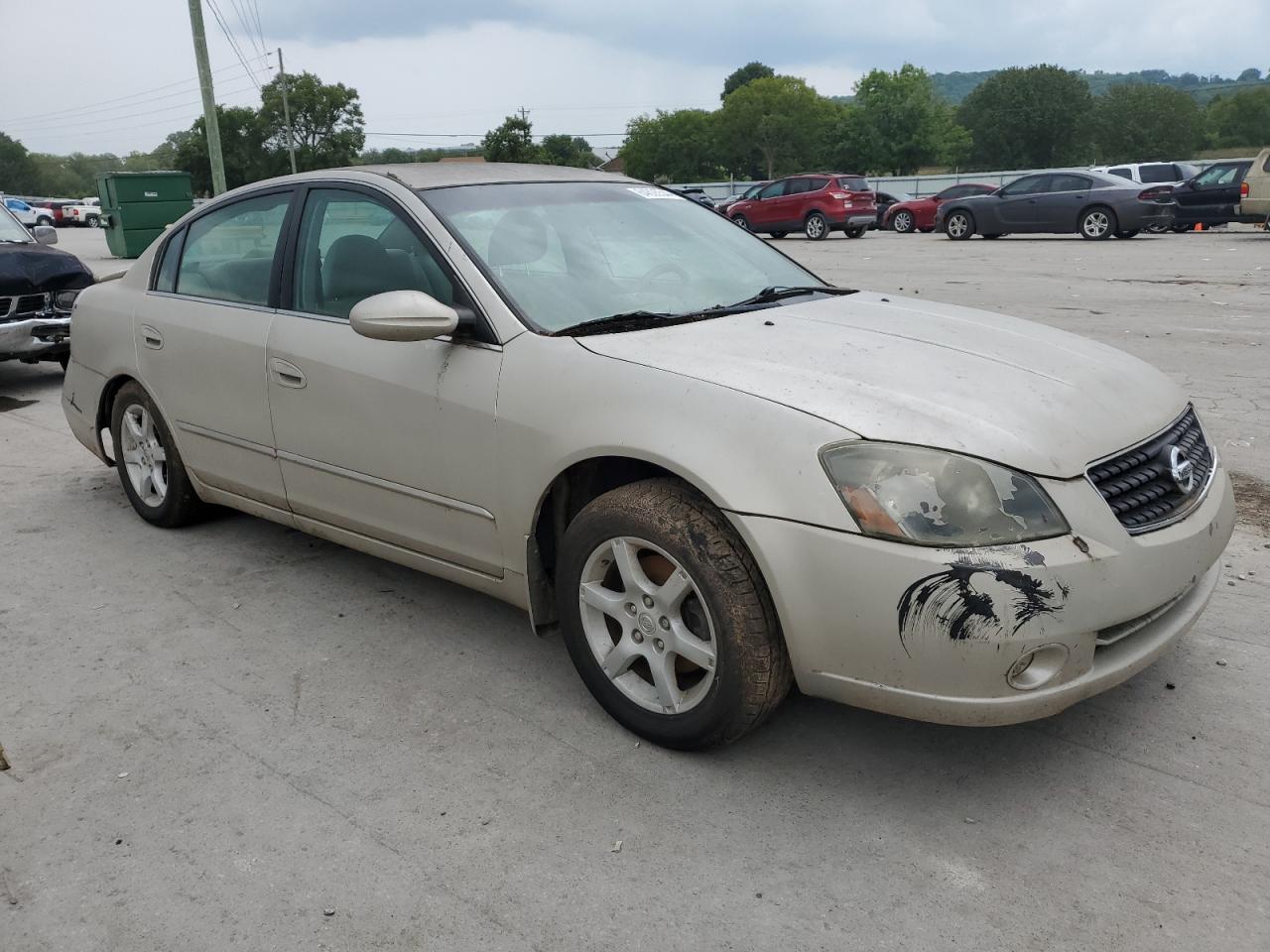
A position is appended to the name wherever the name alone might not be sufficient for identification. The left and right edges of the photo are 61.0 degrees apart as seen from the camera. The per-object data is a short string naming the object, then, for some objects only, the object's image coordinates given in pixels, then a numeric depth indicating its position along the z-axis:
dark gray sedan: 19.98
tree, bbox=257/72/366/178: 89.19
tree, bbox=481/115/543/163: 85.12
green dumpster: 21.44
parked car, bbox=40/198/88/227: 55.69
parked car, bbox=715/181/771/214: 27.14
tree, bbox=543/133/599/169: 93.31
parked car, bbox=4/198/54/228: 42.62
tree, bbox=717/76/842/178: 109.00
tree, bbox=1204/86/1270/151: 105.19
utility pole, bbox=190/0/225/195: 23.73
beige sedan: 2.51
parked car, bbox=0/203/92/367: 8.42
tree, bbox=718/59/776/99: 140.25
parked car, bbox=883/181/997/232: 27.44
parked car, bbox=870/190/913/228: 30.14
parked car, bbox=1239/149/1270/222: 18.31
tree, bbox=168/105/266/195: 85.19
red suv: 25.14
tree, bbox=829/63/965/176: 94.81
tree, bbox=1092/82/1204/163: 93.50
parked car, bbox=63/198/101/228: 55.50
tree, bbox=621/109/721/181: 115.56
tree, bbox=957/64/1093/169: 98.19
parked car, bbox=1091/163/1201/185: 21.88
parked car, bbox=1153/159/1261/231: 20.14
